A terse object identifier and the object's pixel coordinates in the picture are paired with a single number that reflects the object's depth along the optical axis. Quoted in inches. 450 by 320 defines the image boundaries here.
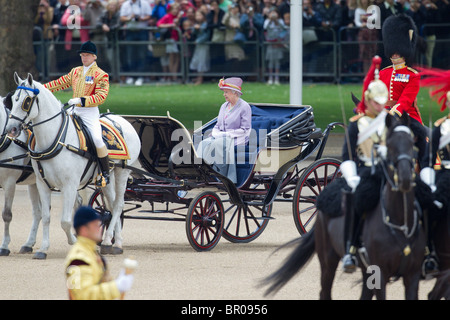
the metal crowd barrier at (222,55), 1798.7
